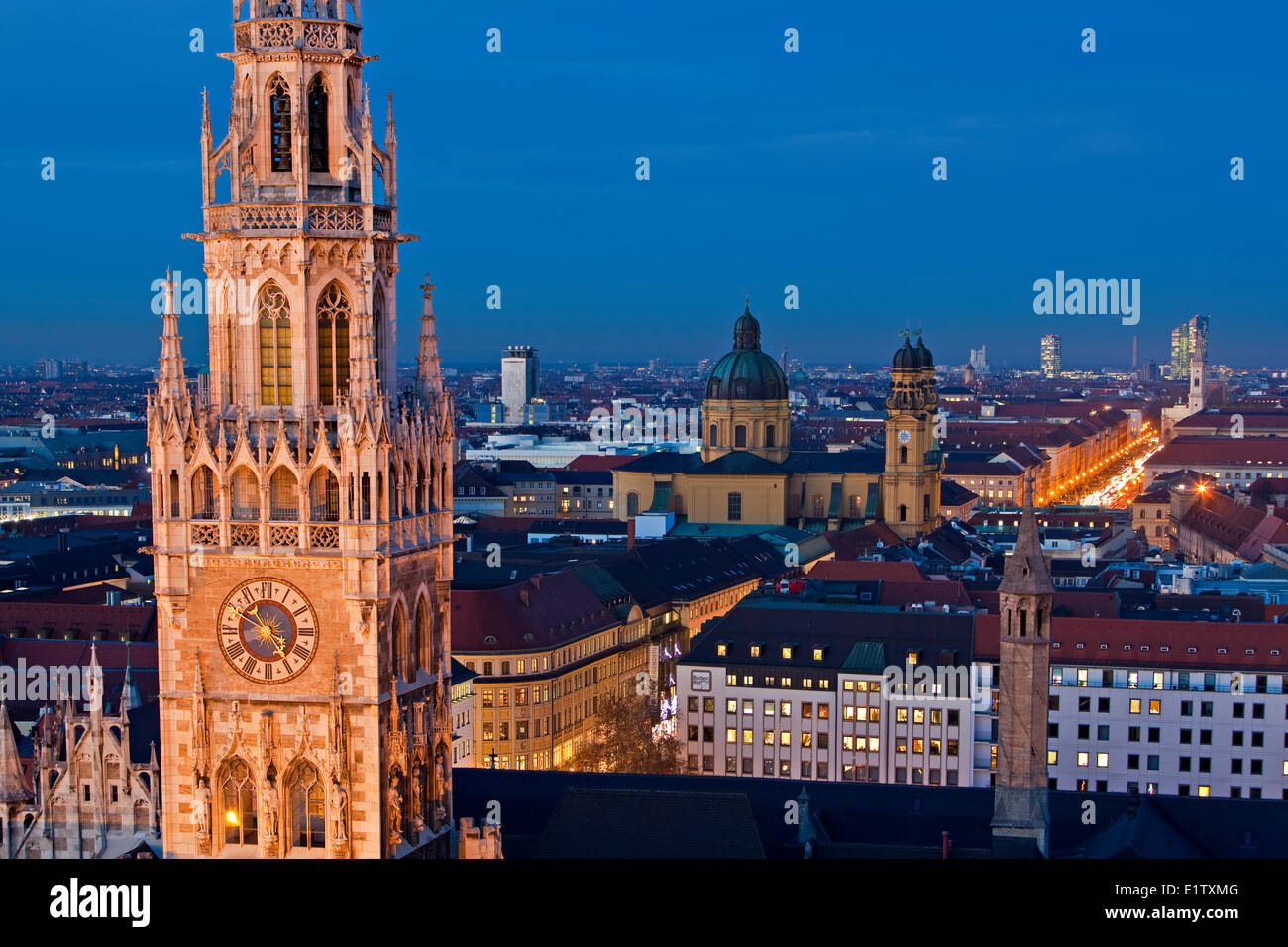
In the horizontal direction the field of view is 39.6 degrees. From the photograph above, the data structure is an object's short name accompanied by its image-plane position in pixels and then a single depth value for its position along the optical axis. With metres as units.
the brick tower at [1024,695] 57.50
